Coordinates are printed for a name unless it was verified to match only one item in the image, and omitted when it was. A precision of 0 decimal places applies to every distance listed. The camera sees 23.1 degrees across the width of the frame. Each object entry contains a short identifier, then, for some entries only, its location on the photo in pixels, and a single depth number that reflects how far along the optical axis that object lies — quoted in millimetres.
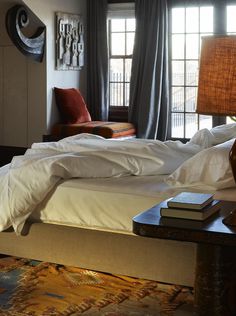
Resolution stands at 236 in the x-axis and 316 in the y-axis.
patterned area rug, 3047
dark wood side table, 2625
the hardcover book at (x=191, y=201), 2393
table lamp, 2123
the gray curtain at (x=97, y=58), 7883
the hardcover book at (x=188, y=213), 2359
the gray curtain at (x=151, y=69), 7535
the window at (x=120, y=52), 7923
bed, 3229
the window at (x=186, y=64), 7507
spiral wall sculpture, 6973
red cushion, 7383
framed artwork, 7414
